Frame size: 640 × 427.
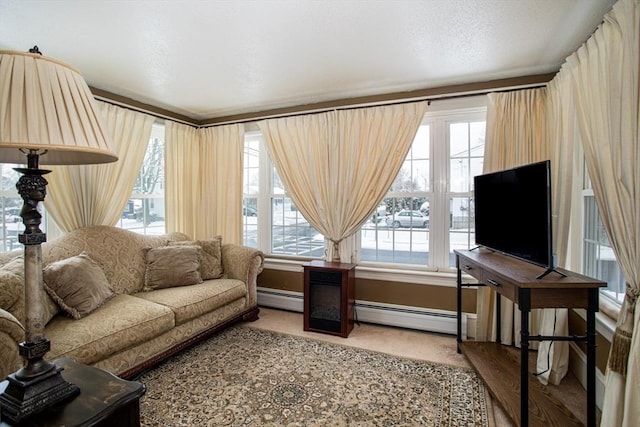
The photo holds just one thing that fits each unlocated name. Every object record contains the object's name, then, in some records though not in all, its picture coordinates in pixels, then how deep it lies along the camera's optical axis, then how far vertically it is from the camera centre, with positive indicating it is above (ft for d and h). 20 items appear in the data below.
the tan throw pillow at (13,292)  6.14 -1.60
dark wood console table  5.53 -1.91
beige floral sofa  6.47 -2.27
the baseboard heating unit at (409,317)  10.42 -3.57
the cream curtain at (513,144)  9.13 +1.97
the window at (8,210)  8.91 -0.04
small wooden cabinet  10.37 -2.89
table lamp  3.02 +0.67
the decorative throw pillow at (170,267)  9.98 -1.82
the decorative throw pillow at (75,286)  7.27 -1.79
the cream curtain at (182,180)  12.87 +1.26
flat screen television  6.15 +0.01
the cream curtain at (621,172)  4.96 +0.71
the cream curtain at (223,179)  13.37 +1.31
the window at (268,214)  13.10 -0.14
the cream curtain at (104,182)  9.52 +0.87
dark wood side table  3.43 -2.22
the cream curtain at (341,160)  10.78 +1.82
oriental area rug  6.46 -4.09
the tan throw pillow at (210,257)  11.09 -1.64
